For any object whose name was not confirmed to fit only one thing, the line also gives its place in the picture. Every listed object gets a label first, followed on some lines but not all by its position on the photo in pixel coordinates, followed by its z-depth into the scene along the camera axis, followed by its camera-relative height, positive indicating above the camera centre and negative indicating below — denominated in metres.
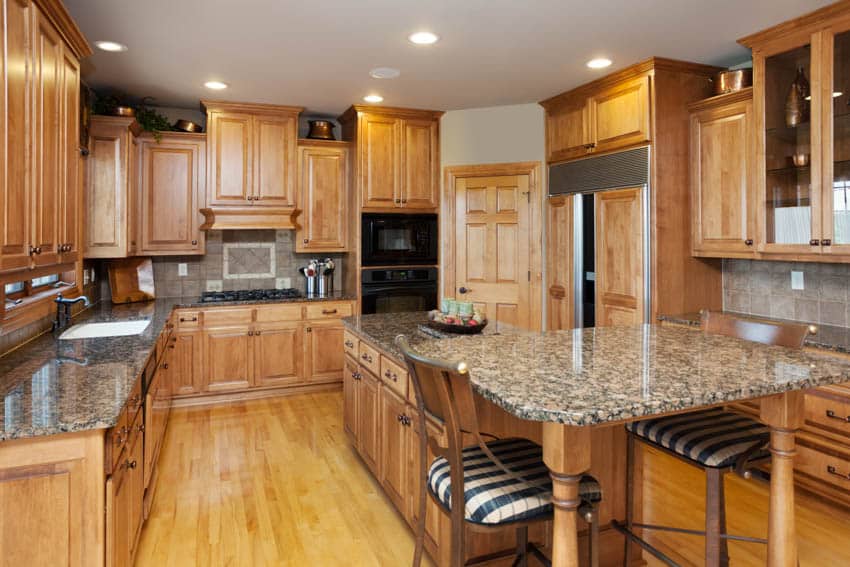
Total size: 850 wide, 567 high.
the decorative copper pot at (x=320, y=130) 5.15 +1.35
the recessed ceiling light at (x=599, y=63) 3.70 +1.42
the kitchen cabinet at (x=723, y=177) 3.39 +0.63
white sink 3.16 -0.29
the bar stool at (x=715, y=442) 1.71 -0.52
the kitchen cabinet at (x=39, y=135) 1.82 +0.55
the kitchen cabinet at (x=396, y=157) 4.96 +1.08
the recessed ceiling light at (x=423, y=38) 3.26 +1.40
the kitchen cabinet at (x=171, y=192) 4.64 +0.72
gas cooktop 4.88 -0.14
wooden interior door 4.93 +0.29
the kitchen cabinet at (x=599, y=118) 3.80 +1.18
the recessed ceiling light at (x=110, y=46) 3.38 +1.41
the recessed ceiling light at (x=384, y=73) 3.92 +1.44
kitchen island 1.33 -0.27
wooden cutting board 4.58 +0.00
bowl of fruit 2.64 -0.21
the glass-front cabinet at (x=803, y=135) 2.89 +0.76
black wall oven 5.04 -0.10
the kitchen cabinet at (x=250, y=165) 4.77 +0.97
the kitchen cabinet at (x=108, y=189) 4.04 +0.65
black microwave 5.01 +0.35
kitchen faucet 3.17 -0.18
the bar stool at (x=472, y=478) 1.41 -0.55
